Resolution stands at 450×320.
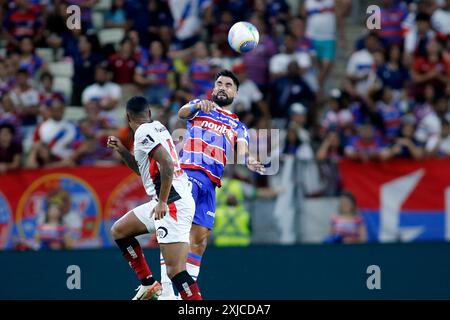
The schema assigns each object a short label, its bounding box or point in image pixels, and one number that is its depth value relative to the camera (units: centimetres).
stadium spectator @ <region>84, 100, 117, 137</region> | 1795
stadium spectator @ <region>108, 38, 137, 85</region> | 1939
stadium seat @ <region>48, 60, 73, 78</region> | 1981
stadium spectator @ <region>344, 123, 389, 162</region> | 1694
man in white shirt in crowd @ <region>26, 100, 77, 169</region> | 1731
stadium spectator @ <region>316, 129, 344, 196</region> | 1650
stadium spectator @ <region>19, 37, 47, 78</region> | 1986
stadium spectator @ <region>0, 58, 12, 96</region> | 1910
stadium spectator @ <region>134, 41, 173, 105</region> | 1923
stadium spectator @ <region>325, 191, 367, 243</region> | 1641
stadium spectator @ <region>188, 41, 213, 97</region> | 1869
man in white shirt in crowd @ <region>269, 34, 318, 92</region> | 1888
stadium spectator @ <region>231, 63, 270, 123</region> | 1795
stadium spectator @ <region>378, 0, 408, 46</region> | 1916
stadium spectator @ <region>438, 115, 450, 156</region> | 1738
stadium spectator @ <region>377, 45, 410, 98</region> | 1845
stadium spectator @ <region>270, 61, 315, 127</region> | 1844
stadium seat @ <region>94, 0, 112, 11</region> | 2091
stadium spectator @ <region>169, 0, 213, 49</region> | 2012
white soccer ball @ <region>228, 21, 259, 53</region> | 1290
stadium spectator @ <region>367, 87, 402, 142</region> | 1778
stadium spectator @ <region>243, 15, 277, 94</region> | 1895
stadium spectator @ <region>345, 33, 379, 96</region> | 1861
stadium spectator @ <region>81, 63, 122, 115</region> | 1877
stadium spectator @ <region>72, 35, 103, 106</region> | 1925
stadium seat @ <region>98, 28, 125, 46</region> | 2036
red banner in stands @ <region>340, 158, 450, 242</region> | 1642
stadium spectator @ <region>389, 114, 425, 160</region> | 1706
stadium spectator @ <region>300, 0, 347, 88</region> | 1958
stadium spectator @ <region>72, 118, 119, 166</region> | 1744
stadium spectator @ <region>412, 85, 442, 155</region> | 1750
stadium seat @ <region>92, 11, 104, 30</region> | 2072
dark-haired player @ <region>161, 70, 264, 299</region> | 1231
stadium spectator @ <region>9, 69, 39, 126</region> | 1864
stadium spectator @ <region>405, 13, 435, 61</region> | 1902
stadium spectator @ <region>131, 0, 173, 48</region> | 1991
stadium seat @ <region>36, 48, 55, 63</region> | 2033
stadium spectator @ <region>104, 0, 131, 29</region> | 2056
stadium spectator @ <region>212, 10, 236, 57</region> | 1945
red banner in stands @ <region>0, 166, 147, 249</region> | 1647
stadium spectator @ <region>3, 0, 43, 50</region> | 2047
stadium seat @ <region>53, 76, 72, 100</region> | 1952
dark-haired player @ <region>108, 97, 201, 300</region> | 1115
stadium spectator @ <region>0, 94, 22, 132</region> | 1806
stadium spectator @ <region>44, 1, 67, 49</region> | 2020
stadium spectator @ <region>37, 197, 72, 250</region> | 1647
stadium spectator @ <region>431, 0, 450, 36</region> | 1938
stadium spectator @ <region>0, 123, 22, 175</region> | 1723
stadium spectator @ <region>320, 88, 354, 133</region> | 1784
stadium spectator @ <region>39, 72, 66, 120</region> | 1855
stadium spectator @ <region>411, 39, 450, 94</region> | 1847
